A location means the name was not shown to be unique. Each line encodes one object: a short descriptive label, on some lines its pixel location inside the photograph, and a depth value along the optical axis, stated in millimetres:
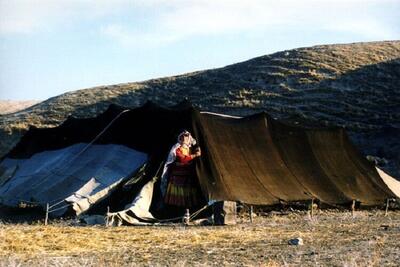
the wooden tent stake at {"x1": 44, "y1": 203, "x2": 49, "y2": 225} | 14923
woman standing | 16188
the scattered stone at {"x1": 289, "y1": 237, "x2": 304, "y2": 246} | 11261
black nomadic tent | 16609
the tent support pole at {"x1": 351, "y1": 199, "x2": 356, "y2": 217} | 17562
